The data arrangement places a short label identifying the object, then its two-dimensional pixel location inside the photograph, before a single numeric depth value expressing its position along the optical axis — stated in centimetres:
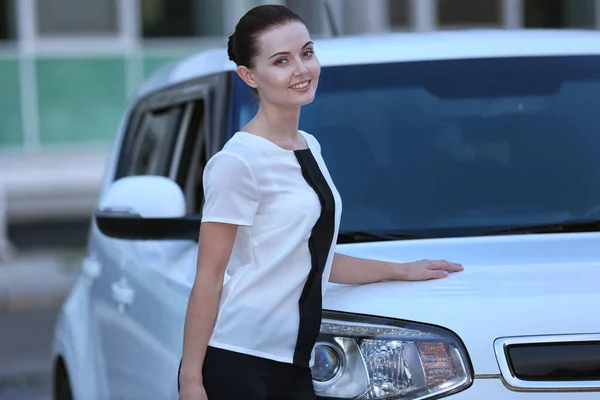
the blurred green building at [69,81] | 2541
